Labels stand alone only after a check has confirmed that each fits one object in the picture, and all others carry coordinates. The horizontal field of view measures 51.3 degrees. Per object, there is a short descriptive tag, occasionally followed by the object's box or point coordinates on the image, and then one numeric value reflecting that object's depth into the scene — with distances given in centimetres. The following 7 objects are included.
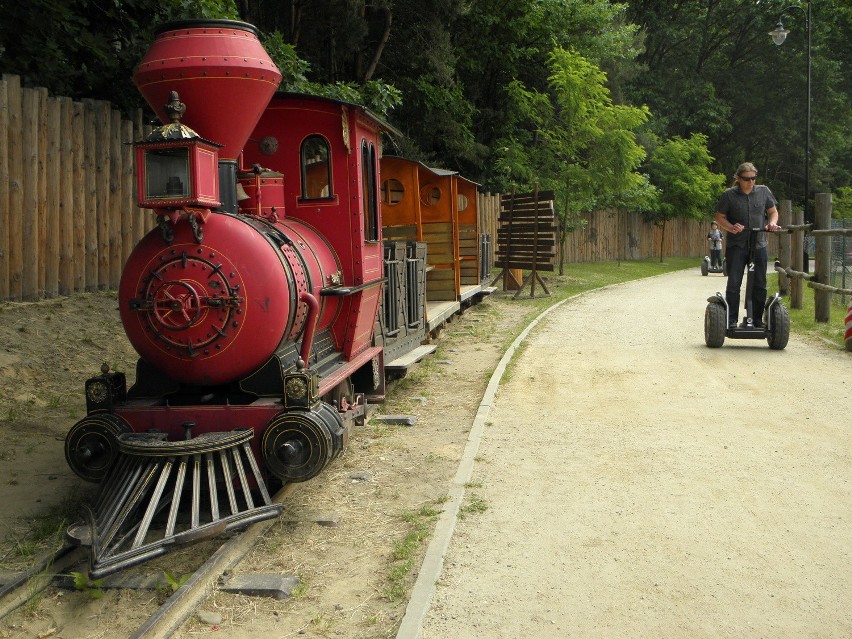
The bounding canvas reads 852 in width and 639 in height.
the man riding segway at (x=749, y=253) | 1085
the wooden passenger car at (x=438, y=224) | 1214
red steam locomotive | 505
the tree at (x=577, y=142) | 2436
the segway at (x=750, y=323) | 1094
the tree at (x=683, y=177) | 3544
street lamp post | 2622
